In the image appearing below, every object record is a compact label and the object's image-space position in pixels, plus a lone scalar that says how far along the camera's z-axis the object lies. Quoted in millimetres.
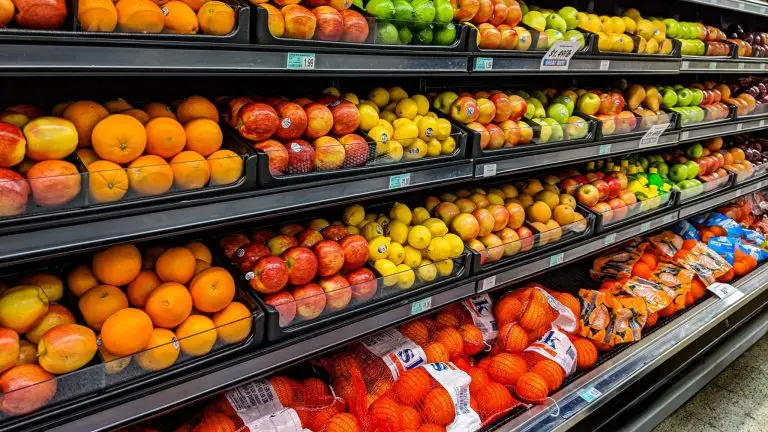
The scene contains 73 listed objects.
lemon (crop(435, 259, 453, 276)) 1994
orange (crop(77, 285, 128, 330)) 1342
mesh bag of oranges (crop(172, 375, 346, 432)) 1595
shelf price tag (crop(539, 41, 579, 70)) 2193
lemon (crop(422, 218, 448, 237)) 2076
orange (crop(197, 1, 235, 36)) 1309
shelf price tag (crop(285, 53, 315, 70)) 1442
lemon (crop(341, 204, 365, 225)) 1974
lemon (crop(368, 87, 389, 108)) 2049
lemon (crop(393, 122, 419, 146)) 1909
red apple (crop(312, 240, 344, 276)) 1714
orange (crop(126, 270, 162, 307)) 1436
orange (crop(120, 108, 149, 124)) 1406
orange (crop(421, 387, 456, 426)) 1770
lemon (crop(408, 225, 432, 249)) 2010
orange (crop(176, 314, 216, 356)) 1392
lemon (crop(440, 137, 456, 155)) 1981
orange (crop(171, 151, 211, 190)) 1336
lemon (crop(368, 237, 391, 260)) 1882
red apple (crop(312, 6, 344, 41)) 1528
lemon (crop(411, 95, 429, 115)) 2059
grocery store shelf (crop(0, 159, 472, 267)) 1121
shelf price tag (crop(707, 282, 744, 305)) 2967
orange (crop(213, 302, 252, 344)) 1454
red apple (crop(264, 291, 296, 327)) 1547
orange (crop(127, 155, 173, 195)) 1253
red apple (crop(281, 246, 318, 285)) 1645
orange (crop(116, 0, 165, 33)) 1170
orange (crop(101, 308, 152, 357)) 1280
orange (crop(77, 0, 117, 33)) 1109
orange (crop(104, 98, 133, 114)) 1438
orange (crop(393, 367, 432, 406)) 1807
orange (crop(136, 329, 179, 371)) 1313
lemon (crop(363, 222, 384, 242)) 1958
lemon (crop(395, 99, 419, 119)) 2010
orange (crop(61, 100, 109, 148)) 1315
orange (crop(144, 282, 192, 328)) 1384
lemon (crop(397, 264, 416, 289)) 1854
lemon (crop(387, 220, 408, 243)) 2043
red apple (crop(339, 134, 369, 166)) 1692
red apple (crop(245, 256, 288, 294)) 1579
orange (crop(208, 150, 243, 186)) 1391
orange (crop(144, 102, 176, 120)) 1475
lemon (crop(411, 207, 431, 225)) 2158
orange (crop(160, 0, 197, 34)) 1262
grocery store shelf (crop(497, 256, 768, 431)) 1963
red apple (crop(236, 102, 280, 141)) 1529
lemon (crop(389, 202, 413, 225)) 2119
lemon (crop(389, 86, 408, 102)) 2102
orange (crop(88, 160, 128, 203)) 1187
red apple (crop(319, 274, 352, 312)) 1671
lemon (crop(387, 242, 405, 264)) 1934
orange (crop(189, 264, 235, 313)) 1454
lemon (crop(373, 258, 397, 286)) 1818
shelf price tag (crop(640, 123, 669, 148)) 2869
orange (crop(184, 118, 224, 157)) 1427
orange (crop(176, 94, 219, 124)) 1515
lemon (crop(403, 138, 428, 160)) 1854
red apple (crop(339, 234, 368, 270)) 1774
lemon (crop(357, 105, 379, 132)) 1866
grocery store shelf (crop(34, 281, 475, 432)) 1228
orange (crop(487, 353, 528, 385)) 2061
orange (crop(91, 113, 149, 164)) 1267
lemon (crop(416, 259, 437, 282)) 1930
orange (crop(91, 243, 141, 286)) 1396
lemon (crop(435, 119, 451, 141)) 1954
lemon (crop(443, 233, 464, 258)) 2037
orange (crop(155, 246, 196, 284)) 1474
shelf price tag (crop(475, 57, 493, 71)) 1952
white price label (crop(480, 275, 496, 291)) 2133
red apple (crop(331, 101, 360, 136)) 1751
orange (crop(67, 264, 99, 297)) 1396
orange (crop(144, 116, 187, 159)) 1349
